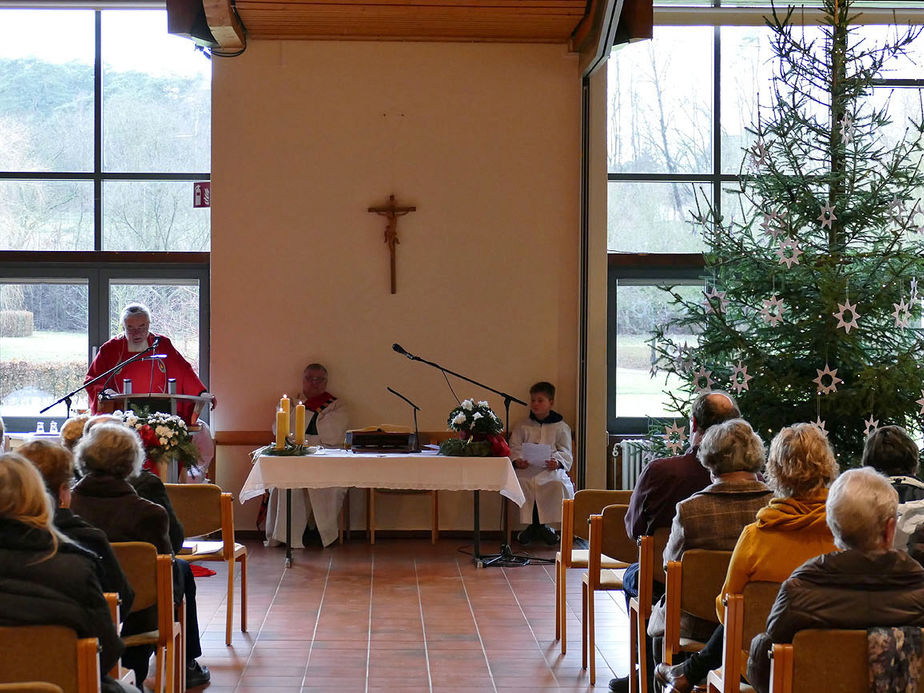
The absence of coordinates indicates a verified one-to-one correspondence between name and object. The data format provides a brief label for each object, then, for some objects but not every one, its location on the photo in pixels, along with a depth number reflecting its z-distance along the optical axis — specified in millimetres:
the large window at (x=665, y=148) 9328
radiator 9016
